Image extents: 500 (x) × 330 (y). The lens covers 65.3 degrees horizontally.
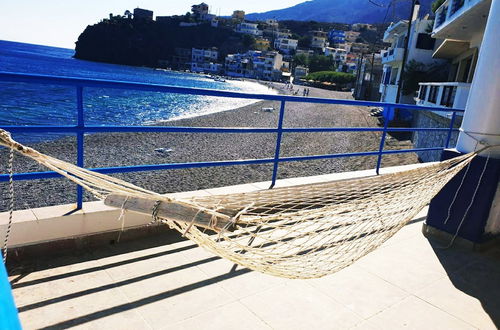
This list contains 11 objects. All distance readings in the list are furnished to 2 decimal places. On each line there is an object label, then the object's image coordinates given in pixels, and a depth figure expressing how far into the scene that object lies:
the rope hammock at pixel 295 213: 1.63
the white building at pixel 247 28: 156.20
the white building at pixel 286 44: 148.38
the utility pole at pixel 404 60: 26.76
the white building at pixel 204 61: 128.38
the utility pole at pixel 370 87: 51.38
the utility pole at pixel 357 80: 58.34
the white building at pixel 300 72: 113.69
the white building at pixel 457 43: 13.02
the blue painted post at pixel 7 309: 0.70
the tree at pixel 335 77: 87.88
